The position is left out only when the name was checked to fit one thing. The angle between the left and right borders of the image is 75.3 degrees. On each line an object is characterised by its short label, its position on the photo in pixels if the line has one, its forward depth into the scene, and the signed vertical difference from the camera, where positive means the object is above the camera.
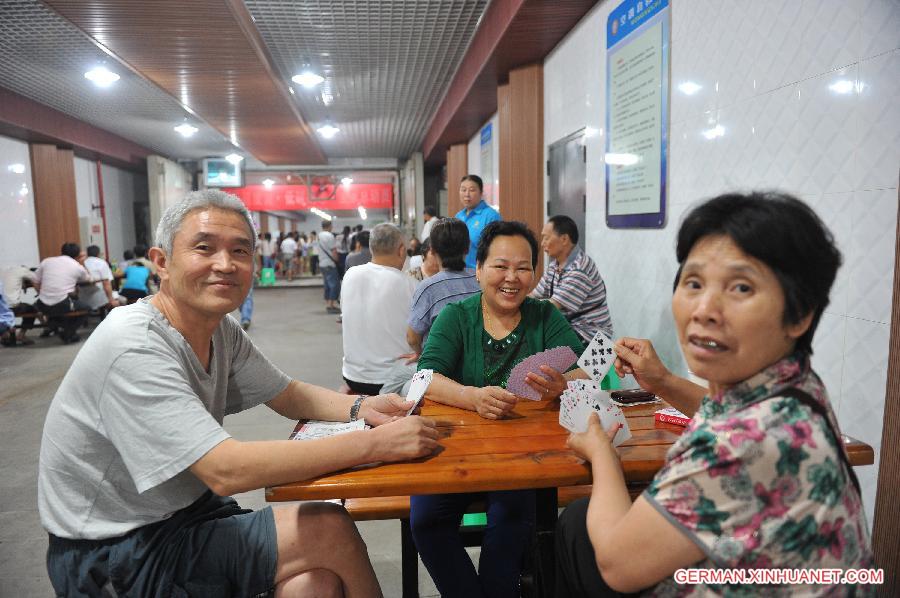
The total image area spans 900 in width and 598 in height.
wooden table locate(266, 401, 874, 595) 1.23 -0.53
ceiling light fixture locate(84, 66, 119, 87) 6.71 +1.89
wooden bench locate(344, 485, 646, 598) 1.85 -0.91
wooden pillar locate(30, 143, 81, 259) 9.26 +0.63
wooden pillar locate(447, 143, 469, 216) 9.80 +1.09
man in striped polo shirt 3.46 -0.40
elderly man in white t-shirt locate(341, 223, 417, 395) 3.18 -0.49
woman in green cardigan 1.78 -0.46
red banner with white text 17.53 +1.11
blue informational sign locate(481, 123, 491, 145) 7.89 +1.32
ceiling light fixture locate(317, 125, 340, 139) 10.37 +1.85
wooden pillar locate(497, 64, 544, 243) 5.34 +0.75
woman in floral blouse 0.85 -0.31
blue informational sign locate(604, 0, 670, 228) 3.12 +0.67
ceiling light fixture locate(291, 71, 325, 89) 6.88 +1.84
